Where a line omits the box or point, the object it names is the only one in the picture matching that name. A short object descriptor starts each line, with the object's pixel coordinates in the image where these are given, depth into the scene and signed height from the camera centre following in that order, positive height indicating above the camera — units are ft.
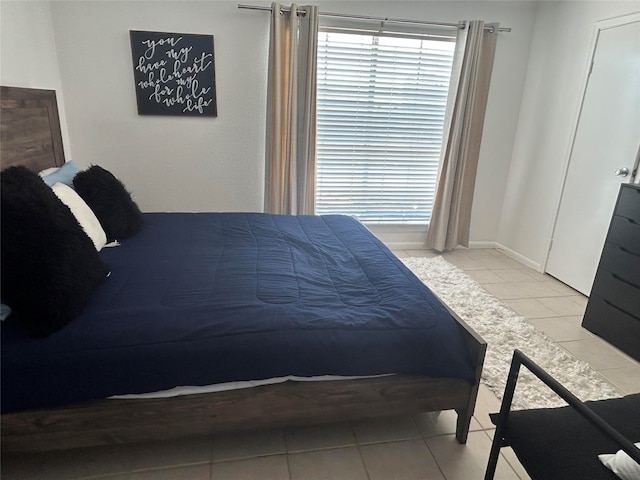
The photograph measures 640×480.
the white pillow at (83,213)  6.49 -1.64
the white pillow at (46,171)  7.55 -1.16
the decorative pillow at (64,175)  7.27 -1.19
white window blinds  11.47 +0.23
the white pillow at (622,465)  3.25 -2.70
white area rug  6.60 -4.11
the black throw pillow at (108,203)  7.29 -1.63
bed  4.35 -2.67
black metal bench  3.49 -2.86
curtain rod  10.23 +3.01
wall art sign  10.12 +1.18
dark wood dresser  7.61 -2.76
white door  9.32 -0.32
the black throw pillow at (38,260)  4.23 -1.64
